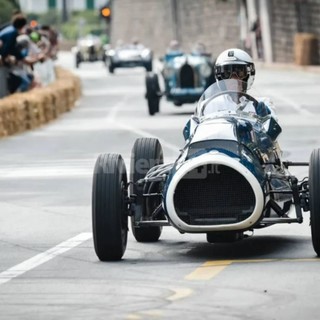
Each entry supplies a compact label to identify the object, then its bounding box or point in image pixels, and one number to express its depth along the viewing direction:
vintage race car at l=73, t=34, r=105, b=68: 93.44
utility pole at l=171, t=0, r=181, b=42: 102.75
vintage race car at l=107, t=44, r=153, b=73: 71.38
